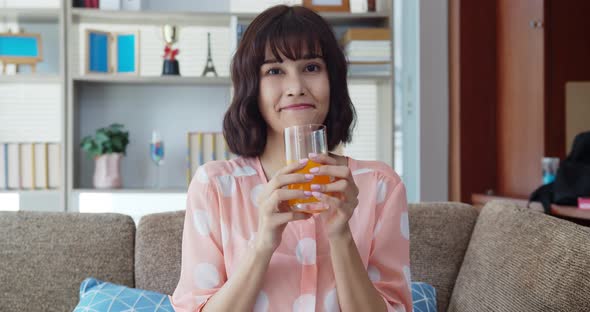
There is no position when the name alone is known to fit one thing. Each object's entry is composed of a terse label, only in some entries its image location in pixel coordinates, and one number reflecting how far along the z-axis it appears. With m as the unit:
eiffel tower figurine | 3.79
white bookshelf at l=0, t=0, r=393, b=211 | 3.61
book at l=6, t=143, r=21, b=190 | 3.62
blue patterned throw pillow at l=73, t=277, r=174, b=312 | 1.67
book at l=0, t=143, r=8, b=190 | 3.62
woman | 1.25
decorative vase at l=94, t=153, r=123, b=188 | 3.63
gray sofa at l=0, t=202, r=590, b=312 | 1.77
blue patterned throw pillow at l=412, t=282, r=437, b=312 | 1.71
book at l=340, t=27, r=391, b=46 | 3.62
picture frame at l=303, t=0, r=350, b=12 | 3.71
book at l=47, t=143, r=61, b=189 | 3.64
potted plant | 3.60
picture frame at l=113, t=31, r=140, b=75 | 3.68
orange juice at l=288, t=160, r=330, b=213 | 1.08
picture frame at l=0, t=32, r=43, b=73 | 3.66
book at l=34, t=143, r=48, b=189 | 3.63
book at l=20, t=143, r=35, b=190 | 3.63
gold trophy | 3.72
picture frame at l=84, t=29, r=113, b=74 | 3.65
